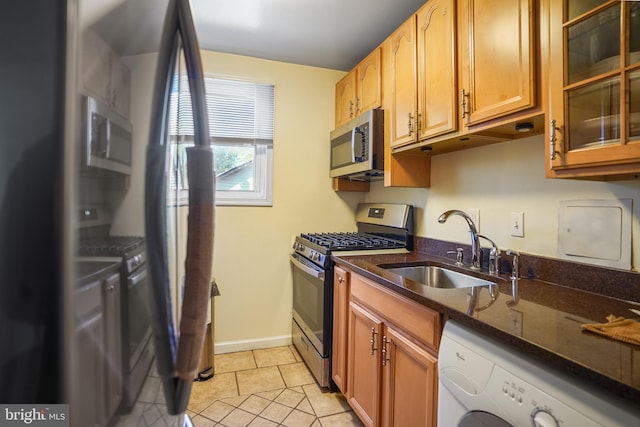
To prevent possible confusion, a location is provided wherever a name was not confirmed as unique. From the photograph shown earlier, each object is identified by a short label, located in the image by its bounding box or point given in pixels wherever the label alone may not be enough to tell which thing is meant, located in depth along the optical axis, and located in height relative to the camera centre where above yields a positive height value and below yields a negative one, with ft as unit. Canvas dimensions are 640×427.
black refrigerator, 1.45 +0.01
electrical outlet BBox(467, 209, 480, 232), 5.76 +0.00
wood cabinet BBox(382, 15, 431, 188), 5.90 +2.03
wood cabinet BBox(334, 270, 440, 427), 3.92 -1.99
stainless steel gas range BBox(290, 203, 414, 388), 6.75 -1.07
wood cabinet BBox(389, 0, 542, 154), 3.88 +2.06
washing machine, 2.14 -1.34
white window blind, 8.53 +2.81
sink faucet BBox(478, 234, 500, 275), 4.95 -0.67
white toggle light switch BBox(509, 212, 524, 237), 4.96 -0.12
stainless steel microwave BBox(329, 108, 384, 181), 6.87 +1.56
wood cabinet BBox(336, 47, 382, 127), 7.11 +3.05
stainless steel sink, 5.59 -1.04
